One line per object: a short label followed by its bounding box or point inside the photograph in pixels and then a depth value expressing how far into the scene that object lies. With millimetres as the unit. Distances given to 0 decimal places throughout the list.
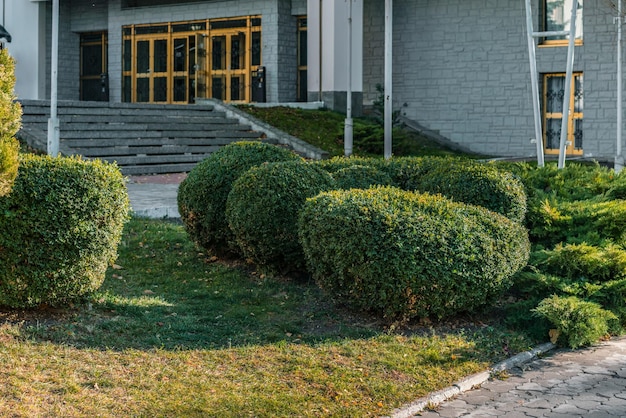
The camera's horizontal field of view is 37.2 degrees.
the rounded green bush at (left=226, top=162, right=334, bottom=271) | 9500
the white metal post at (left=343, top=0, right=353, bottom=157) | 23434
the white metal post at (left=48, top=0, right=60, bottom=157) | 19516
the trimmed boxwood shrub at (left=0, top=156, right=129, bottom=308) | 7145
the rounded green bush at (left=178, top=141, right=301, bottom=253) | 10414
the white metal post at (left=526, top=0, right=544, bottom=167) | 13210
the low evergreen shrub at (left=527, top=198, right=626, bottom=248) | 9805
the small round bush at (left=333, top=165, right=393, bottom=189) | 10344
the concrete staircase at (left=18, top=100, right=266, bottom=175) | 22609
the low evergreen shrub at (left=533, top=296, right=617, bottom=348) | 8055
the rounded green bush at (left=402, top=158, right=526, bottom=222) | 9523
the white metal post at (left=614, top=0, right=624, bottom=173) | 21922
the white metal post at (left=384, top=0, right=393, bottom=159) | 18281
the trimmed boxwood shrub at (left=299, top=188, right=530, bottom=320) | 7805
